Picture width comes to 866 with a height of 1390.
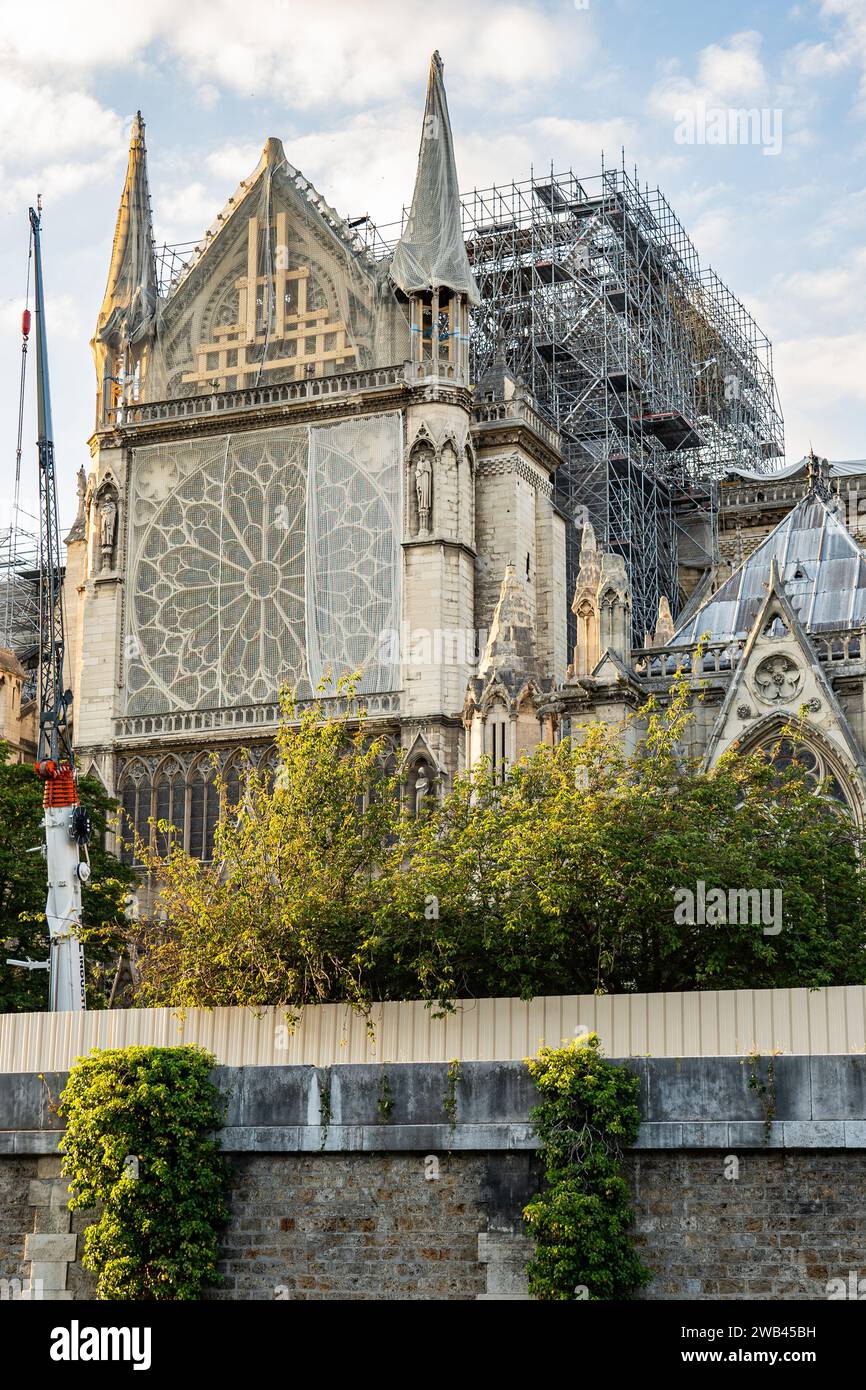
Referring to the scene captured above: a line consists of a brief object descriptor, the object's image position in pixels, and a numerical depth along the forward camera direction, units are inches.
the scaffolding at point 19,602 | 2335.1
